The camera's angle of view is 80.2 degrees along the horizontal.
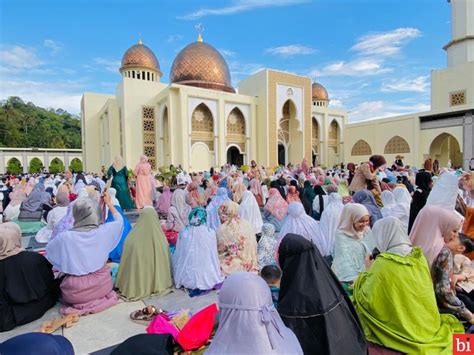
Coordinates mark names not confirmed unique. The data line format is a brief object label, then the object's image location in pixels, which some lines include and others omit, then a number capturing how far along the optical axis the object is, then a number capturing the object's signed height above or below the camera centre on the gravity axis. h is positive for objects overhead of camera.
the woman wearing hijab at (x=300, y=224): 3.42 -0.68
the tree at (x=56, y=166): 28.36 +0.96
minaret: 17.97 +8.69
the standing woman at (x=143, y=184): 7.23 -0.28
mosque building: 16.47 +3.33
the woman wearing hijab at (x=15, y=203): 6.12 -0.64
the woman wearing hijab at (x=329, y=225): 3.65 -0.76
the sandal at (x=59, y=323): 2.13 -1.15
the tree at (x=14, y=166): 26.22 +0.98
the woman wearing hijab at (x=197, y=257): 2.86 -0.89
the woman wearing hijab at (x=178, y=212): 4.76 -0.71
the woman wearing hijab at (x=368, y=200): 3.88 -0.46
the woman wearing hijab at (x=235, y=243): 3.15 -0.81
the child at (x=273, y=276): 2.12 -0.80
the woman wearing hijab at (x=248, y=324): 1.14 -0.64
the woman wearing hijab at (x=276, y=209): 5.23 -0.73
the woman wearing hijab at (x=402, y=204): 3.88 -0.55
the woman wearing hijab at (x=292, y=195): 5.49 -0.50
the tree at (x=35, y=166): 27.55 +0.98
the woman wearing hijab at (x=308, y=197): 5.87 -0.60
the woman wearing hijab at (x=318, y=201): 5.45 -0.64
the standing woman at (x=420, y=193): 3.63 -0.35
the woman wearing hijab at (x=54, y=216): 4.51 -0.66
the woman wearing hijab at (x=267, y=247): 3.34 -0.92
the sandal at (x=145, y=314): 2.27 -1.16
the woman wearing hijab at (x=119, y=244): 3.55 -0.96
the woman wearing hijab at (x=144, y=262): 2.72 -0.89
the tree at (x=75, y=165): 30.14 +1.07
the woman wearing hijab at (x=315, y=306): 1.47 -0.74
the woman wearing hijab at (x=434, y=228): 2.13 -0.48
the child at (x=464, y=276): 2.16 -0.93
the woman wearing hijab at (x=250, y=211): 5.09 -0.73
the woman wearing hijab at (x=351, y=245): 2.53 -0.71
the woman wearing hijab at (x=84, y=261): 2.37 -0.74
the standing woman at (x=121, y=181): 6.95 -0.19
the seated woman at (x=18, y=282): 2.20 -0.86
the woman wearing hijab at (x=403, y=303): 1.58 -0.79
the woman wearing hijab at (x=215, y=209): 4.51 -0.62
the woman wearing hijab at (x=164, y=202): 6.81 -0.73
